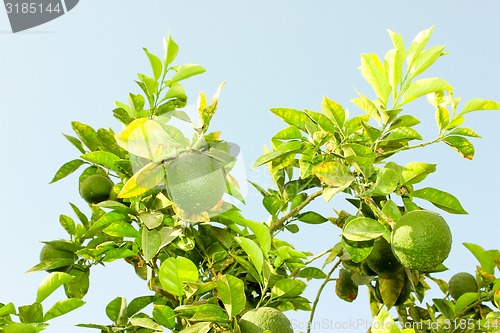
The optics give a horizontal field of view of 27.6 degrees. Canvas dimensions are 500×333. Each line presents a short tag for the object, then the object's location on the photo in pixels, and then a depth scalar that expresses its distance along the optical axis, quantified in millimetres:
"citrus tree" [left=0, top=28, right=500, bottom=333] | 1079
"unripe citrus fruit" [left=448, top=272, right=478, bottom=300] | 1270
